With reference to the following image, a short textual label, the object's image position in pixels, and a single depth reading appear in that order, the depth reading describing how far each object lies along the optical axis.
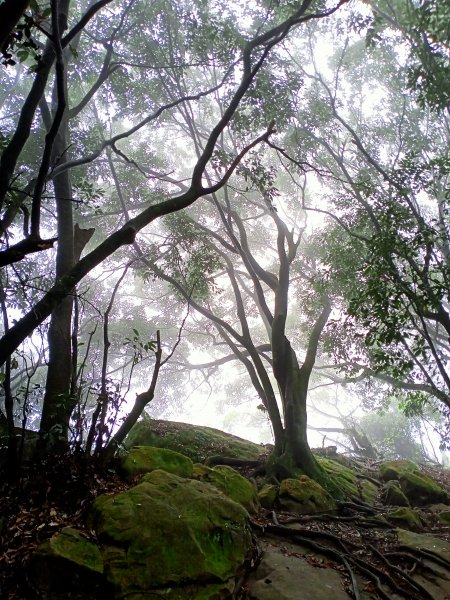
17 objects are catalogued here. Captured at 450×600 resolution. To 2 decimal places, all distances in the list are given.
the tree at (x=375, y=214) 5.63
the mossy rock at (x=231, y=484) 5.90
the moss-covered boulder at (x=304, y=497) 6.64
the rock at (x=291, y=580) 4.03
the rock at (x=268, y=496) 6.80
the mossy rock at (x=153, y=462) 5.57
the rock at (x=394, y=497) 8.55
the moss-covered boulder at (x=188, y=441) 9.12
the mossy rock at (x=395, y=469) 10.74
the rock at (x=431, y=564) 4.66
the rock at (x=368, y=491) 8.58
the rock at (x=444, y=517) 7.24
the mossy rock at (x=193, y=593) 3.36
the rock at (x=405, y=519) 6.88
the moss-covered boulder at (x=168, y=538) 3.52
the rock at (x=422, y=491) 9.09
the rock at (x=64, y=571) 3.13
